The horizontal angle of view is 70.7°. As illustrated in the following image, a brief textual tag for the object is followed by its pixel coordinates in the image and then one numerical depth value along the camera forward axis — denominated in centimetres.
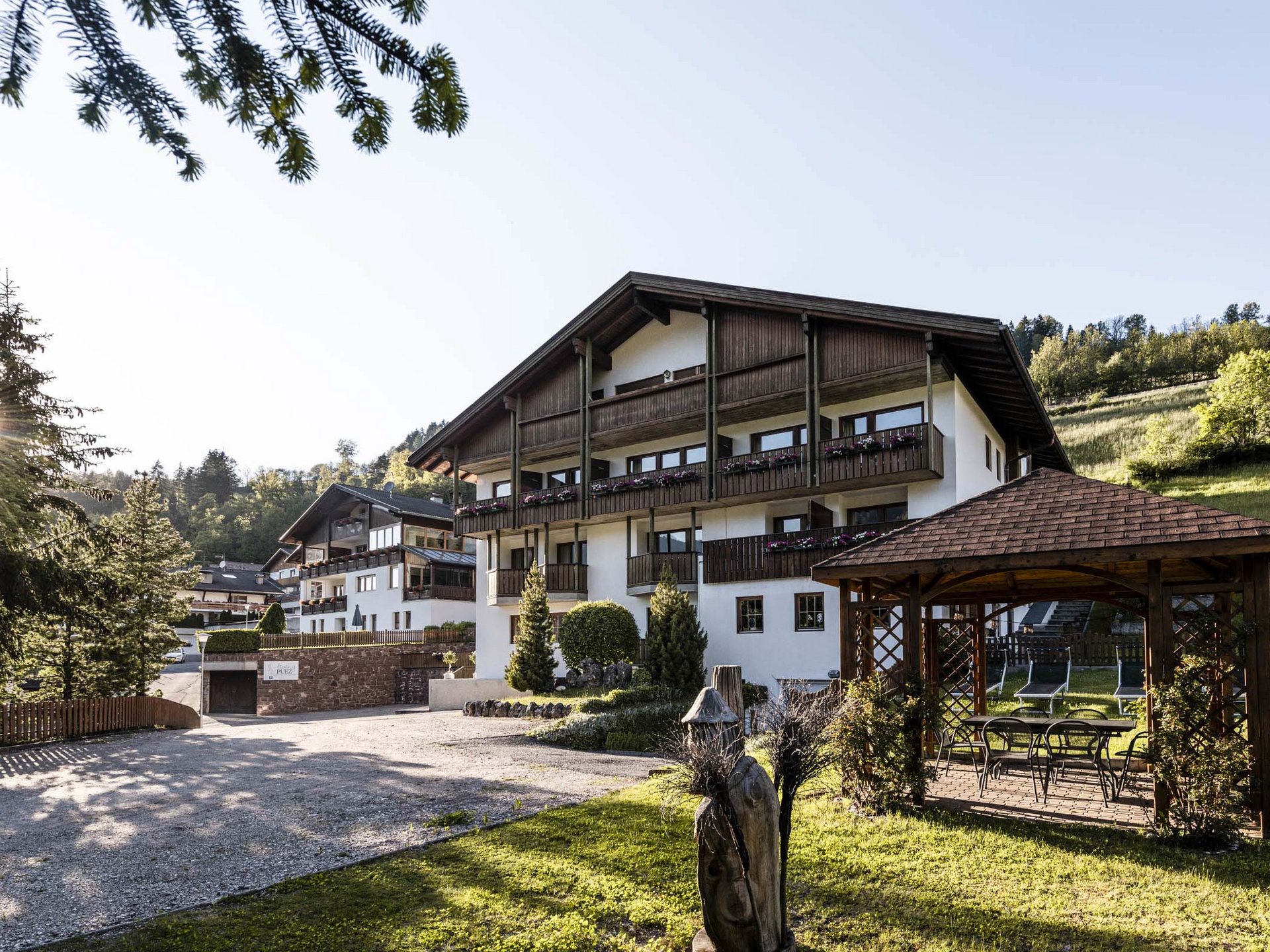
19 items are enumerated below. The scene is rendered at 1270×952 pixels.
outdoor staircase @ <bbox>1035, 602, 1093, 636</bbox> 2536
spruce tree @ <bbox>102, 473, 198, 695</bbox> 2439
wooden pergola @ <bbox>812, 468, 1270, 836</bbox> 872
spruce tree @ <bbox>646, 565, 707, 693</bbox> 2169
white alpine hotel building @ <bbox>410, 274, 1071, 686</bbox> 2239
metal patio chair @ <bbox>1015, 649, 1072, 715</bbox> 1568
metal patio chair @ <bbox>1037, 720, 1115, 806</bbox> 973
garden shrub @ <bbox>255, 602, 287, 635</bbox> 3881
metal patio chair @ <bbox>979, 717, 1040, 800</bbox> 1019
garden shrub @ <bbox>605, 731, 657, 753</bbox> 1703
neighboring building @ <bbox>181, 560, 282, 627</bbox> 7244
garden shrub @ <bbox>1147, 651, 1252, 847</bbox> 806
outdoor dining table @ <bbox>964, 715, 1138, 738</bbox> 999
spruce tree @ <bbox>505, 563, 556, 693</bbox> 2511
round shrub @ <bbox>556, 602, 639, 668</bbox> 2426
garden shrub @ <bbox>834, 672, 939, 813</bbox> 952
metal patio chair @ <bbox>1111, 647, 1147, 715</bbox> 1589
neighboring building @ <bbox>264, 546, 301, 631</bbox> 5991
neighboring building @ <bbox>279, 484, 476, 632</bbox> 4452
